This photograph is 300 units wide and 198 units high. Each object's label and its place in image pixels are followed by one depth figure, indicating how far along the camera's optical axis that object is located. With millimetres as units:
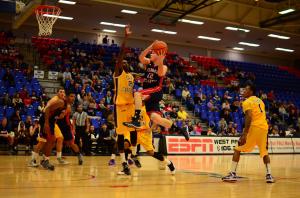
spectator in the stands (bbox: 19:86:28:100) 18738
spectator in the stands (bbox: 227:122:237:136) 22331
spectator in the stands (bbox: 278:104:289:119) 28547
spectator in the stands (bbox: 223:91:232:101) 26656
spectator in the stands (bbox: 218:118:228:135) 22466
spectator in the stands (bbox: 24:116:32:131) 16263
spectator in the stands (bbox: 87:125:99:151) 16438
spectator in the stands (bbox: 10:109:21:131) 16609
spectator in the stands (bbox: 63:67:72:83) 21703
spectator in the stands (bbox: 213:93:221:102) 26405
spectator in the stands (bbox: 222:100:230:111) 24938
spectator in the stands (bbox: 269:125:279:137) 23128
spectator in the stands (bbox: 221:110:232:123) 24348
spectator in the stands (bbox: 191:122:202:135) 21161
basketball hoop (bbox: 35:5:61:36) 15625
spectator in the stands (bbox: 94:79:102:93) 21875
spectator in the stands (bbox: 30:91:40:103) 18794
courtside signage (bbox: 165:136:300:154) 18406
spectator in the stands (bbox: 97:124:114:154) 17047
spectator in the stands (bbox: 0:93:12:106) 17750
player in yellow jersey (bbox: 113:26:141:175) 8648
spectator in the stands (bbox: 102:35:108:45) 29828
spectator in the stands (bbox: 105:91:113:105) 20661
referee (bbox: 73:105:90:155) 15461
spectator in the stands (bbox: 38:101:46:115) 18038
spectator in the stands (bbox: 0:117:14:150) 16147
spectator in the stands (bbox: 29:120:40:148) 16078
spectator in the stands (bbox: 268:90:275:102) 30308
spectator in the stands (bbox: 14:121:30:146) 16125
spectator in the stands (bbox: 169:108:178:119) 21953
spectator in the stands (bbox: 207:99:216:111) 24962
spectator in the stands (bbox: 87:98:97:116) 18906
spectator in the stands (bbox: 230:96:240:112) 26016
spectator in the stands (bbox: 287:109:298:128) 28539
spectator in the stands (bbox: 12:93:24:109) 17844
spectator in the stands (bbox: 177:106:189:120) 21191
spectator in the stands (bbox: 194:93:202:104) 25266
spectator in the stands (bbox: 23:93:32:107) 18391
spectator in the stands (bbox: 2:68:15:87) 19688
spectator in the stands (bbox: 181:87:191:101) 25234
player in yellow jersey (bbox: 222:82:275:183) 8242
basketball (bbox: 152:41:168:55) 8539
